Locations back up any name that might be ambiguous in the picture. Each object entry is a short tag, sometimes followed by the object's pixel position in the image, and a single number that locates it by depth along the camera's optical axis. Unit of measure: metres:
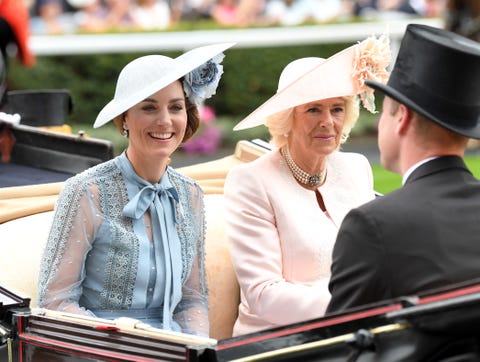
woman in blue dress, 6.35
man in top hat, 4.95
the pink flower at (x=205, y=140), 21.12
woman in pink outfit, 6.68
